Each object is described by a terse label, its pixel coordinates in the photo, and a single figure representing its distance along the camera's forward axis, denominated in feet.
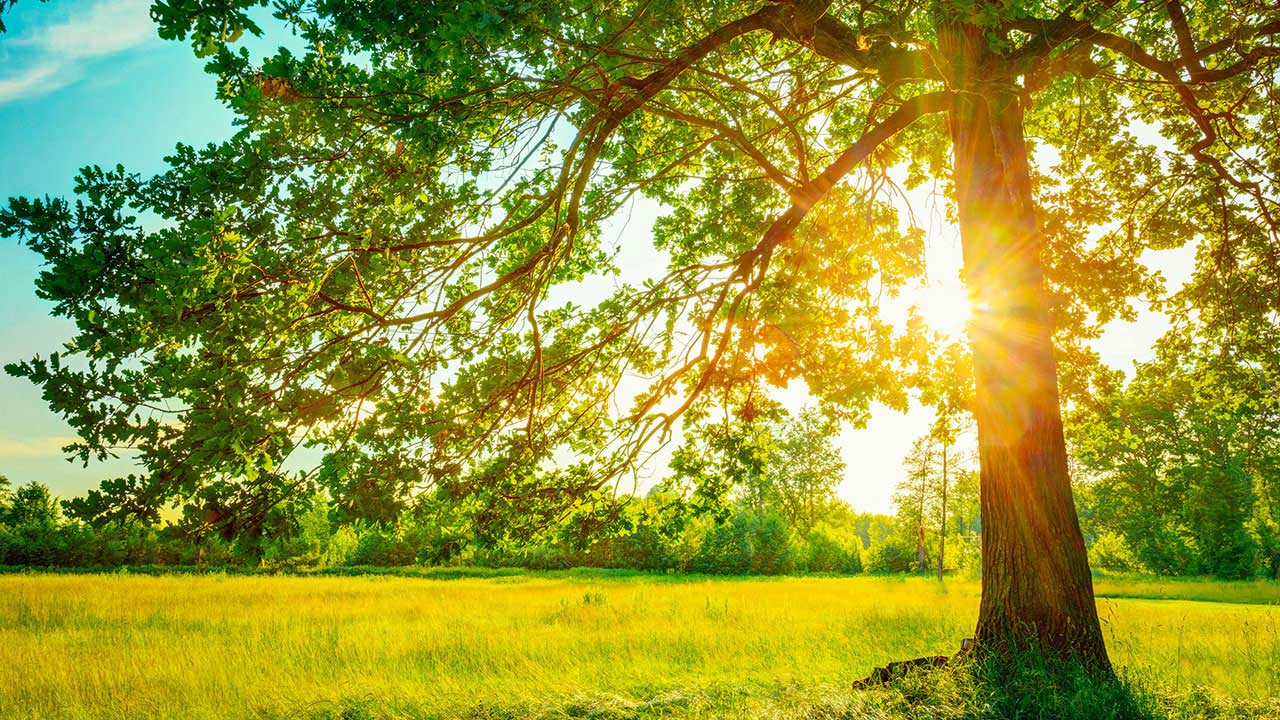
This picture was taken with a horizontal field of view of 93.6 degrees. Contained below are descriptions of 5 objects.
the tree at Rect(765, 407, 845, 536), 168.66
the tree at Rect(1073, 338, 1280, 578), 111.04
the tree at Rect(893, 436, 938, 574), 131.75
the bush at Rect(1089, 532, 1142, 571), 130.93
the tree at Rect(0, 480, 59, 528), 116.37
